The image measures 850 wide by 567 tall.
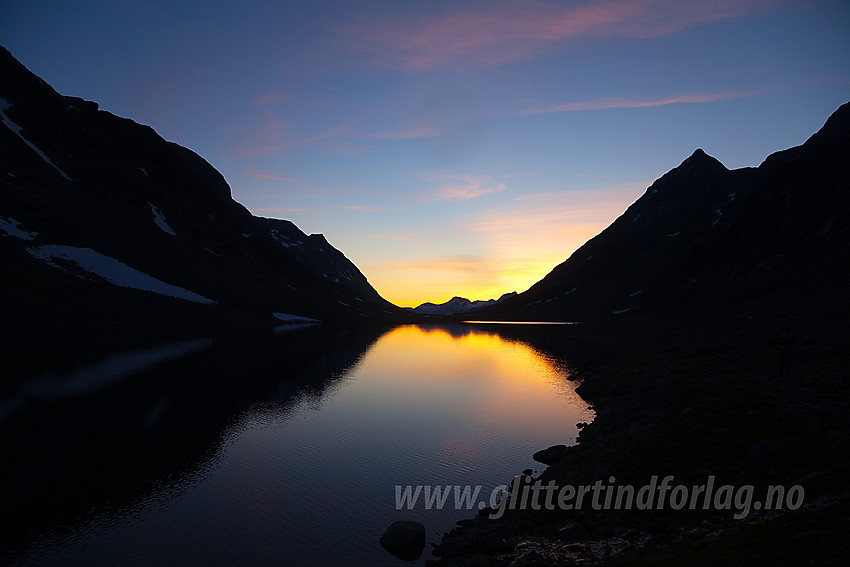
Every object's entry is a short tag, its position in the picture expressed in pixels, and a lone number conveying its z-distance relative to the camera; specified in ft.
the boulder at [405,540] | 67.05
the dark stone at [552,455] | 104.68
